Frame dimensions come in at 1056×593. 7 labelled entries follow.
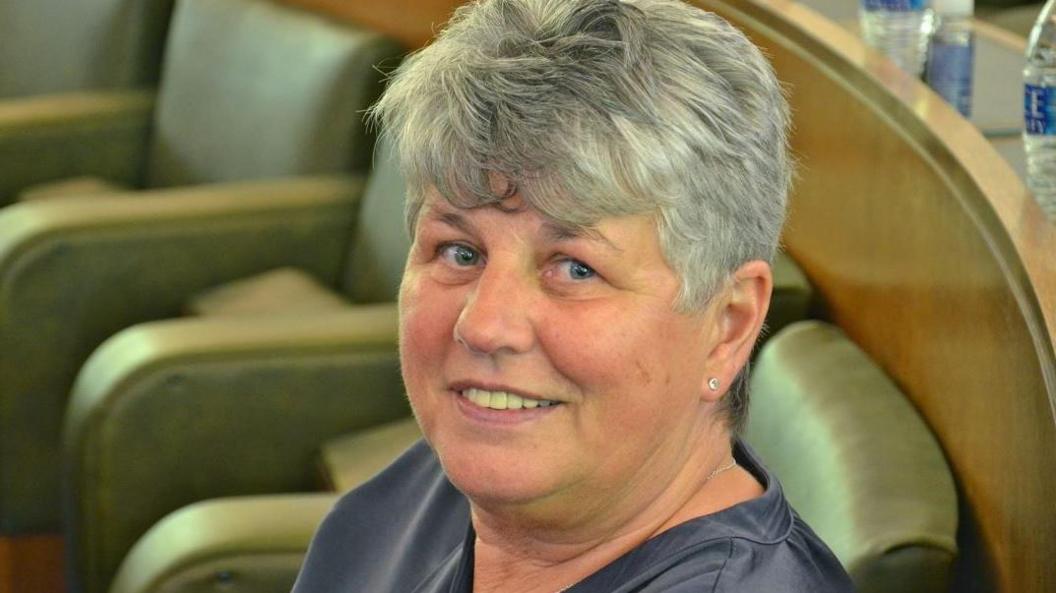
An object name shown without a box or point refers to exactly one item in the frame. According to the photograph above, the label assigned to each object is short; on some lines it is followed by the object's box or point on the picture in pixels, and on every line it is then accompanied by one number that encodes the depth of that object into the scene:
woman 1.56
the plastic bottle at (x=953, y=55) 2.02
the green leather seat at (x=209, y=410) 2.40
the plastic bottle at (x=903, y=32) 2.12
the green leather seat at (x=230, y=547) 2.11
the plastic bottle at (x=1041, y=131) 1.79
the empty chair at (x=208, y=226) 2.81
